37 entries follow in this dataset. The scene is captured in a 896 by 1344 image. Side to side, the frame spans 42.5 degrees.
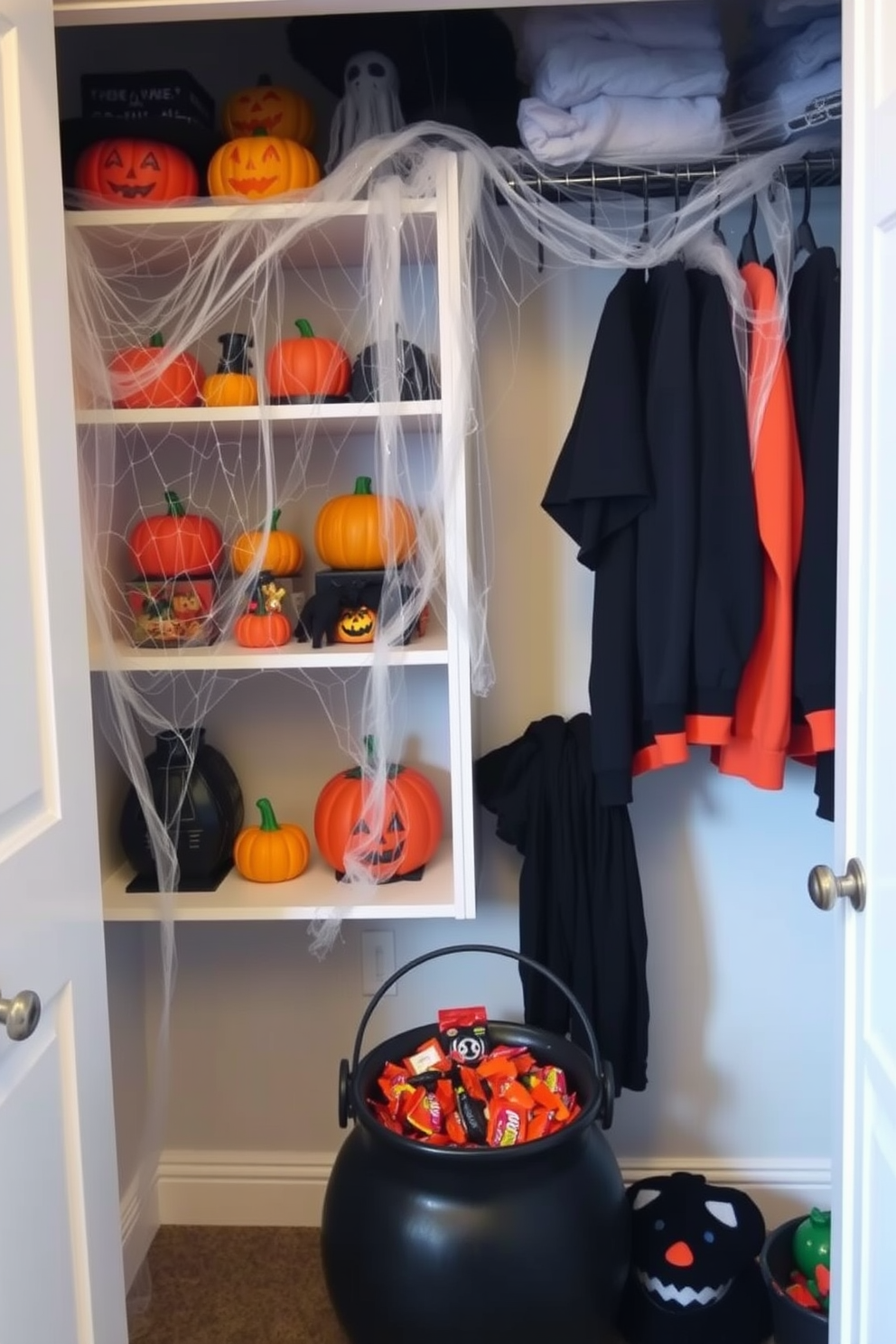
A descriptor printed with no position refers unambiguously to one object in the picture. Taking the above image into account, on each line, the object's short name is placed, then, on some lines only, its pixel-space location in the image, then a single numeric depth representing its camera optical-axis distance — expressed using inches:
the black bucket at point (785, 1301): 66.4
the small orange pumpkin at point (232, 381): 67.9
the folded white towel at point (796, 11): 61.9
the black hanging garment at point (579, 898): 75.8
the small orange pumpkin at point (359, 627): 69.8
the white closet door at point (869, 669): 45.9
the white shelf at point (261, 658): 67.1
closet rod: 66.3
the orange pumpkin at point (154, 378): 65.9
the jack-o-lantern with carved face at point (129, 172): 65.4
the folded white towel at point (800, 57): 62.1
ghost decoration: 67.4
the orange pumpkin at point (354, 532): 69.7
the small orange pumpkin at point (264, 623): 69.5
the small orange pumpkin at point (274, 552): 70.6
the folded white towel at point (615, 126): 64.7
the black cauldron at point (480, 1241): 60.6
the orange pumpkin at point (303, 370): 67.0
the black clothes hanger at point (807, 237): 66.7
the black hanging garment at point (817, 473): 64.5
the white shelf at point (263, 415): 64.6
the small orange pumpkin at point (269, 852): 74.7
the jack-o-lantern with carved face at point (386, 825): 71.0
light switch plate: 84.4
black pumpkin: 65.7
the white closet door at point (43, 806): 45.4
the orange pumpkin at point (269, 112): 68.7
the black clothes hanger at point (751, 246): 67.7
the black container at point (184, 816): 74.3
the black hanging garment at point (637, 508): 65.5
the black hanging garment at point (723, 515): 65.3
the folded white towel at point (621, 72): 63.6
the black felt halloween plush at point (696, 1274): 70.1
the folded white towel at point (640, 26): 63.8
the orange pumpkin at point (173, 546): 69.9
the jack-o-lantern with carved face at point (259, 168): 65.5
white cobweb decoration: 63.9
